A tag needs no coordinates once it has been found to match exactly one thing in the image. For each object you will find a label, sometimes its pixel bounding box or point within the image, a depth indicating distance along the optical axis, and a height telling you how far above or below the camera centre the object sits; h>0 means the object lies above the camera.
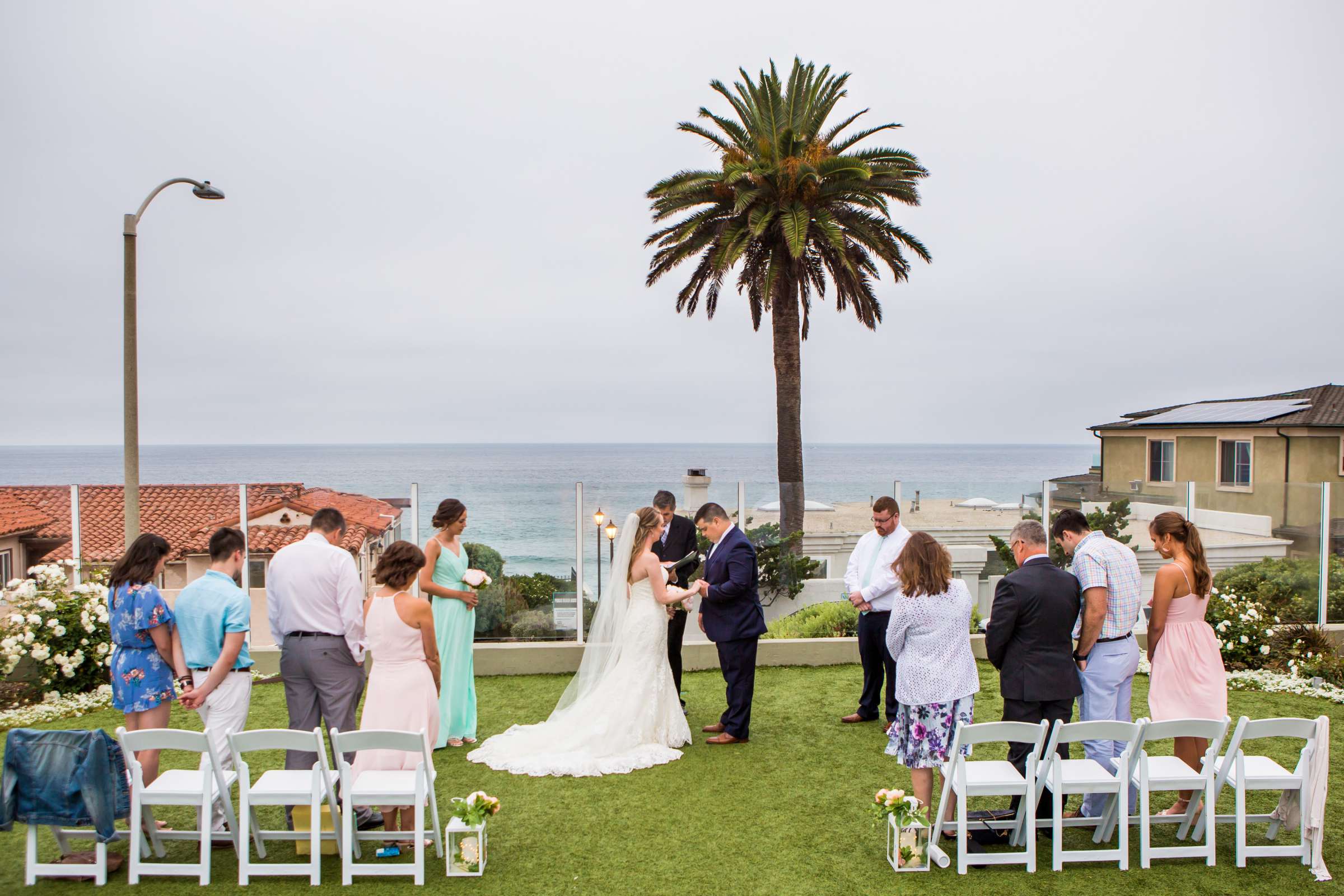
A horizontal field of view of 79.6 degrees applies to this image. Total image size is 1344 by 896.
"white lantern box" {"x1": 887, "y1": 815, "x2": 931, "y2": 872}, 4.45 -2.25
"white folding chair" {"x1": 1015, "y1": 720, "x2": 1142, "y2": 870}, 4.34 -1.87
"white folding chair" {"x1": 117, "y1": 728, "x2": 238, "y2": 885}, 4.11 -1.83
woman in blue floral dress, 4.63 -1.15
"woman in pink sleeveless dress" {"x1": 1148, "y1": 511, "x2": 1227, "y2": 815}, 4.95 -1.22
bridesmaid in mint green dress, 6.70 -1.59
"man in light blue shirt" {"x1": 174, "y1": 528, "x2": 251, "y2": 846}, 4.64 -1.13
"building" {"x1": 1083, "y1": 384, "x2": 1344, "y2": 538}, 19.70 -0.04
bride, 6.28 -2.06
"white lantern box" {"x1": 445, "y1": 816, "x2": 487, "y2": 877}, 4.37 -2.23
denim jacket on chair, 4.03 -1.69
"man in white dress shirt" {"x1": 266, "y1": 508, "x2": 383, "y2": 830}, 4.82 -1.12
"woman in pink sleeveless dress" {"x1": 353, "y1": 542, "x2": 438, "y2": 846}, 4.67 -1.29
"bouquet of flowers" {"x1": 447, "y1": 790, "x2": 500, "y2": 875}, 4.36 -2.03
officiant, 7.47 -0.97
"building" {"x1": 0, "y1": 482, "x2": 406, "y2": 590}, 8.85 -0.90
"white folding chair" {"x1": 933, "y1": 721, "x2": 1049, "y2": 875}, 4.25 -1.84
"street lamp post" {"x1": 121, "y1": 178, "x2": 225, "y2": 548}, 8.10 +0.69
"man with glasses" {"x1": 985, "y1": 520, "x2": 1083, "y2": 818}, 4.52 -1.09
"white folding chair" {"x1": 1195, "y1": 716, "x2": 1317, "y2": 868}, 4.32 -1.87
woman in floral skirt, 4.59 -1.20
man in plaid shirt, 4.85 -1.11
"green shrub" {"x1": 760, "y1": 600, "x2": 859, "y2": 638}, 10.22 -2.32
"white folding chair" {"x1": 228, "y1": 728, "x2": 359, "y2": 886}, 4.12 -1.83
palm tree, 14.19 +4.25
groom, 6.58 -1.41
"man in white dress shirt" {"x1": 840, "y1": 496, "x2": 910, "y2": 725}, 7.00 -1.31
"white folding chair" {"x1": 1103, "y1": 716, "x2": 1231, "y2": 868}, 4.34 -1.87
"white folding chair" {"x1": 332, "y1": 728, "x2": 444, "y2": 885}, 4.11 -1.83
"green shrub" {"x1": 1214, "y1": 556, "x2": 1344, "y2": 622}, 9.84 -1.78
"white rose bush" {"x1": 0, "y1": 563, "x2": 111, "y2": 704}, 7.95 -1.85
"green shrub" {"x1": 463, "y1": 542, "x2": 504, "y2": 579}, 9.48 -1.38
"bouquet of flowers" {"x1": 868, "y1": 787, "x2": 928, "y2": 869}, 4.41 -2.08
